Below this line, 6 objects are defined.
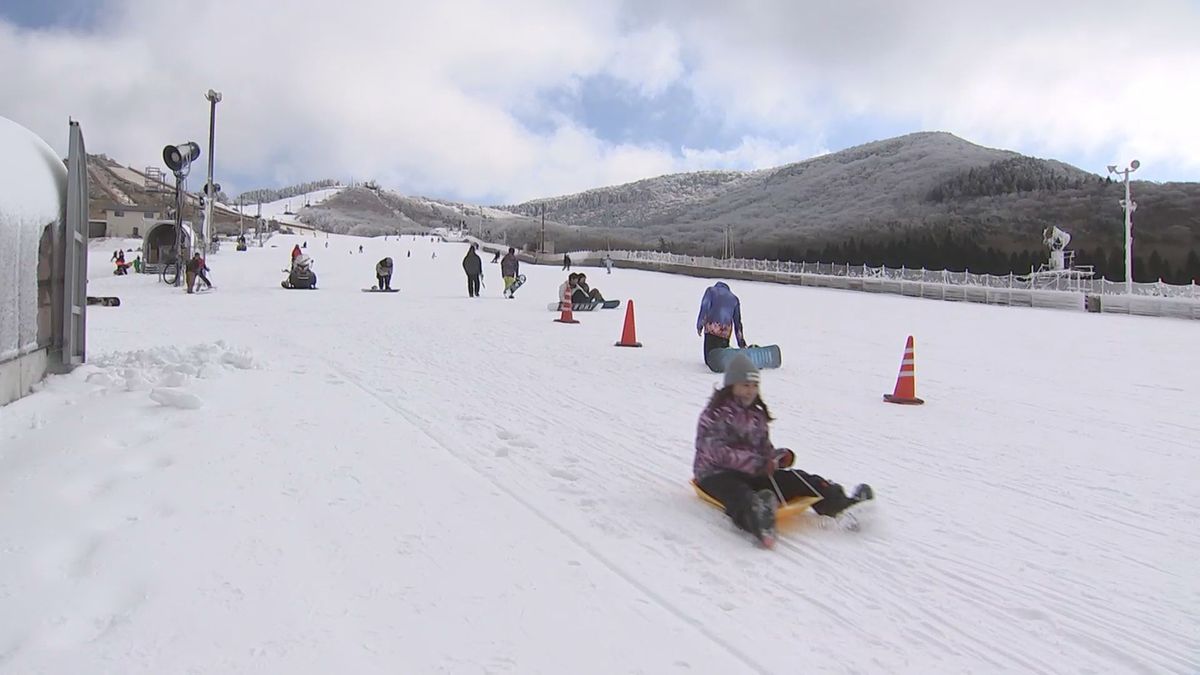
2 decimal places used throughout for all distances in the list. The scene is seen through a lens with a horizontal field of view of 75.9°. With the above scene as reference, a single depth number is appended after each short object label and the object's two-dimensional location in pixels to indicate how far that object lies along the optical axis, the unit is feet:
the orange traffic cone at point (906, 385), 31.63
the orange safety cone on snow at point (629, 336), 46.34
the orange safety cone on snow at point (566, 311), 58.90
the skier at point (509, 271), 85.51
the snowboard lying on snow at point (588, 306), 68.80
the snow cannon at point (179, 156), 87.86
